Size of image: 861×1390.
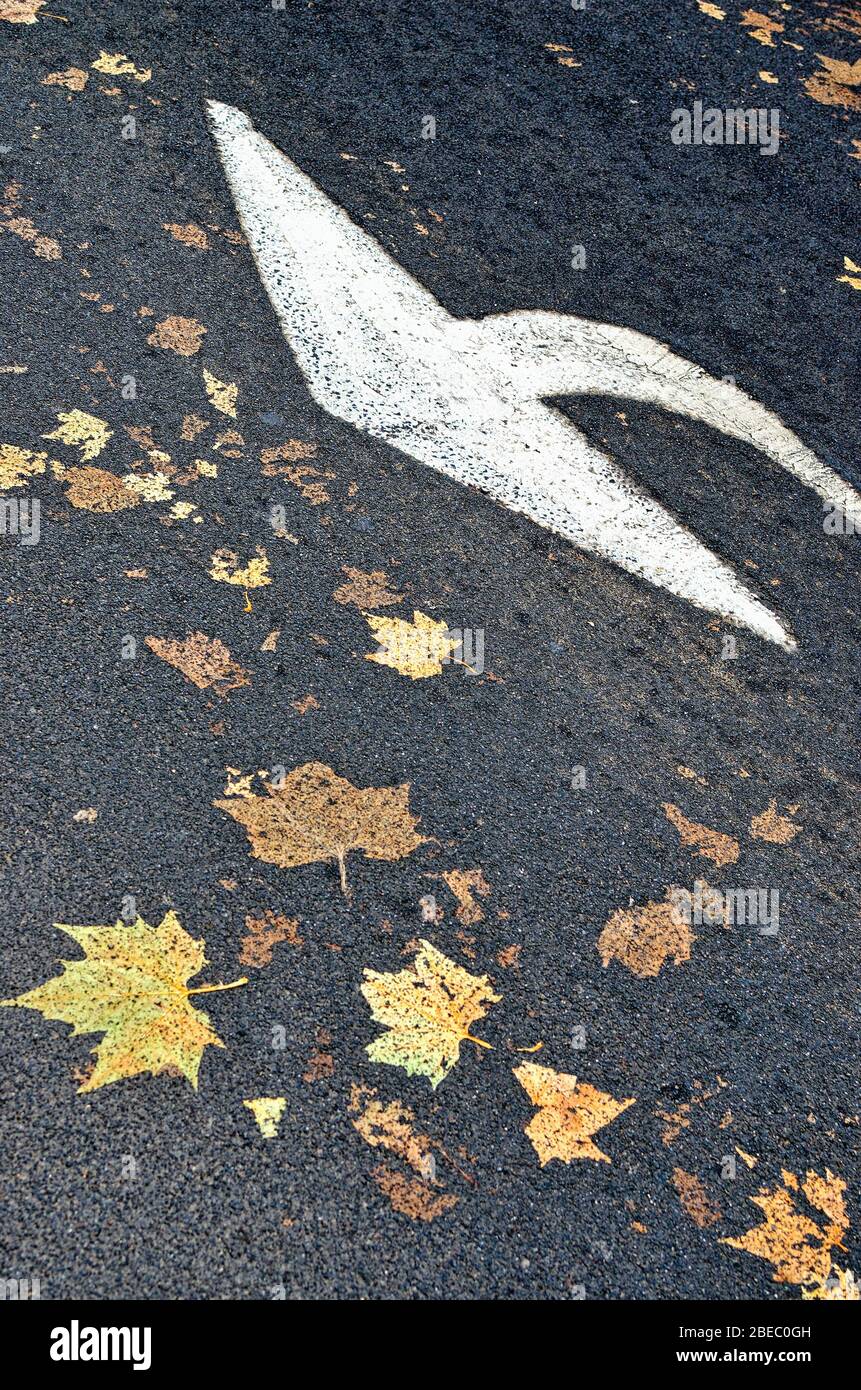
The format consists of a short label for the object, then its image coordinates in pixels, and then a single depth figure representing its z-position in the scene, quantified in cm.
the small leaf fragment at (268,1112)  187
